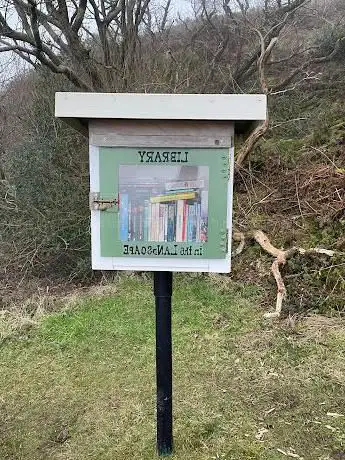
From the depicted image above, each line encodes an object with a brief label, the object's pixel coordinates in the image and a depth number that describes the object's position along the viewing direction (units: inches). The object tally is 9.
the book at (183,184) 83.9
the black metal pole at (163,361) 93.0
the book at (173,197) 84.0
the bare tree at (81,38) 292.7
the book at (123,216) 85.0
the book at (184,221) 84.6
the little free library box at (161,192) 82.7
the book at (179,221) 84.4
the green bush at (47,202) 266.8
